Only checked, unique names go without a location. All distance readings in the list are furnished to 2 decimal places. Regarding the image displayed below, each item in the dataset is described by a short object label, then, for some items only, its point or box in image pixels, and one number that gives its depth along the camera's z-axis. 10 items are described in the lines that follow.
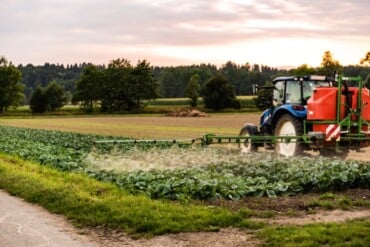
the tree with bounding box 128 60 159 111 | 104.38
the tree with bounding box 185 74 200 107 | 113.75
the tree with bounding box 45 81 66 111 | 119.31
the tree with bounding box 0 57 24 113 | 110.52
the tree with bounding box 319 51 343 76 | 97.64
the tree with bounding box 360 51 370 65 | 91.85
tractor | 17.08
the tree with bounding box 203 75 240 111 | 95.19
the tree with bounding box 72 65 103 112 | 110.69
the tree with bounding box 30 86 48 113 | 115.25
